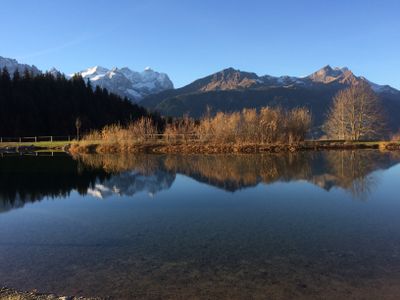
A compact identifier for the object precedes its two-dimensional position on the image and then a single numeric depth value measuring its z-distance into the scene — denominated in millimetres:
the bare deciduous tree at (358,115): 64625
